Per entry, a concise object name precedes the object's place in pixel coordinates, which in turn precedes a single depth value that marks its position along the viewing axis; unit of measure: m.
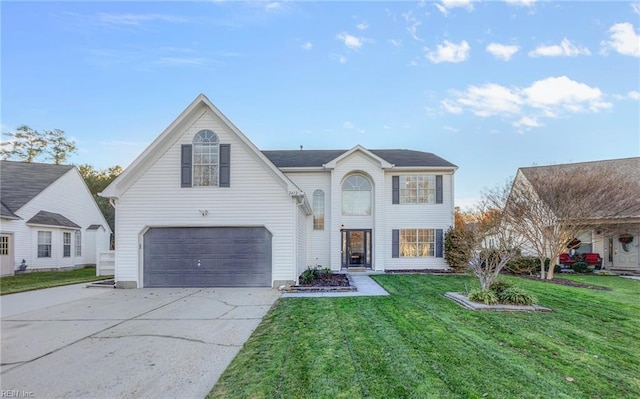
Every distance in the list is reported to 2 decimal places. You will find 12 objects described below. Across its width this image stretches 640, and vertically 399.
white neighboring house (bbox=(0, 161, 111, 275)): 17.81
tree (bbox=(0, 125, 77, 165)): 35.03
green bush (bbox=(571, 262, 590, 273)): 17.80
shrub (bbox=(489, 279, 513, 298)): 8.83
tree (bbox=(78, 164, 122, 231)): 37.72
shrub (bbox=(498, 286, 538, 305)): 8.34
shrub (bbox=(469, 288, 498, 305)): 8.30
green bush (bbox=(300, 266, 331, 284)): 12.46
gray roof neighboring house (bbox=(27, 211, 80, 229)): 18.85
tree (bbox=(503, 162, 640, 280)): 15.03
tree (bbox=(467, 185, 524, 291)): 8.98
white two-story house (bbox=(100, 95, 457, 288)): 11.93
